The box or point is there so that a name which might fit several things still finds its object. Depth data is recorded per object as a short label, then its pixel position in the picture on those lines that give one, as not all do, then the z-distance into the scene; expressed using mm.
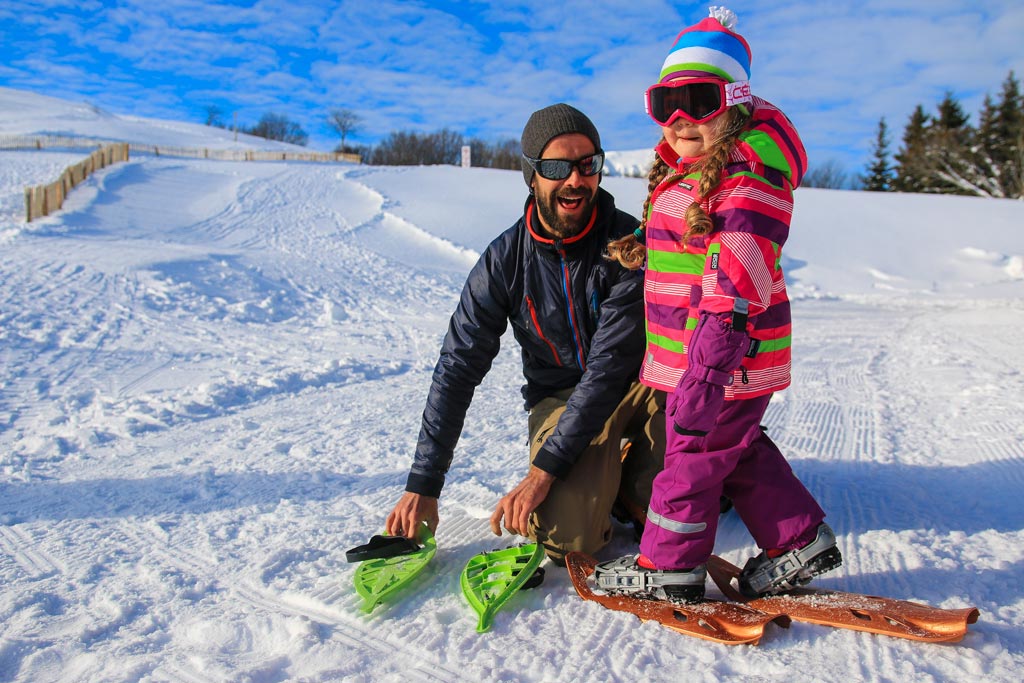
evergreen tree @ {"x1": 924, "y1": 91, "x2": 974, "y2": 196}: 33031
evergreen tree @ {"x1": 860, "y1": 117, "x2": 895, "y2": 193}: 41062
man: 2424
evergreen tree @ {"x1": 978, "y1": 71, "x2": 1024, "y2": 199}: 31922
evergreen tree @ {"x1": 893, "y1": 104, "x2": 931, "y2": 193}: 35281
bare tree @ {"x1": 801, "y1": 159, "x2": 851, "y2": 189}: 55225
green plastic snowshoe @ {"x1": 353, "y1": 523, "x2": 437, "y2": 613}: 2146
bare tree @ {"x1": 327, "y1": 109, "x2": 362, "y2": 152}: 67188
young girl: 1822
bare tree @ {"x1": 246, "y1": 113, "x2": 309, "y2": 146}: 82625
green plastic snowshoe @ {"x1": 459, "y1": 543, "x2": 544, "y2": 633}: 2083
